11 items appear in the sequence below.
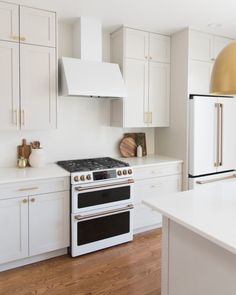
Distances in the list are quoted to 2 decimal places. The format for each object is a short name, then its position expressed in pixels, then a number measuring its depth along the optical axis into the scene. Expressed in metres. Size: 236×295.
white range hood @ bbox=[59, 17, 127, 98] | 2.87
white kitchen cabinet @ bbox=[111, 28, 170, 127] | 3.35
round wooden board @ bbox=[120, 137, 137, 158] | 3.73
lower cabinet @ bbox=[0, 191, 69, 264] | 2.46
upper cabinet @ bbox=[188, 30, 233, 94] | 3.41
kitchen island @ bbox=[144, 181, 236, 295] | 1.38
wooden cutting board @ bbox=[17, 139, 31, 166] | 3.07
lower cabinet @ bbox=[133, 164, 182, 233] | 3.23
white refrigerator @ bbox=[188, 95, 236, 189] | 3.35
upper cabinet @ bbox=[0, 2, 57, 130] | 2.64
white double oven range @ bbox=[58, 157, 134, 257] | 2.73
